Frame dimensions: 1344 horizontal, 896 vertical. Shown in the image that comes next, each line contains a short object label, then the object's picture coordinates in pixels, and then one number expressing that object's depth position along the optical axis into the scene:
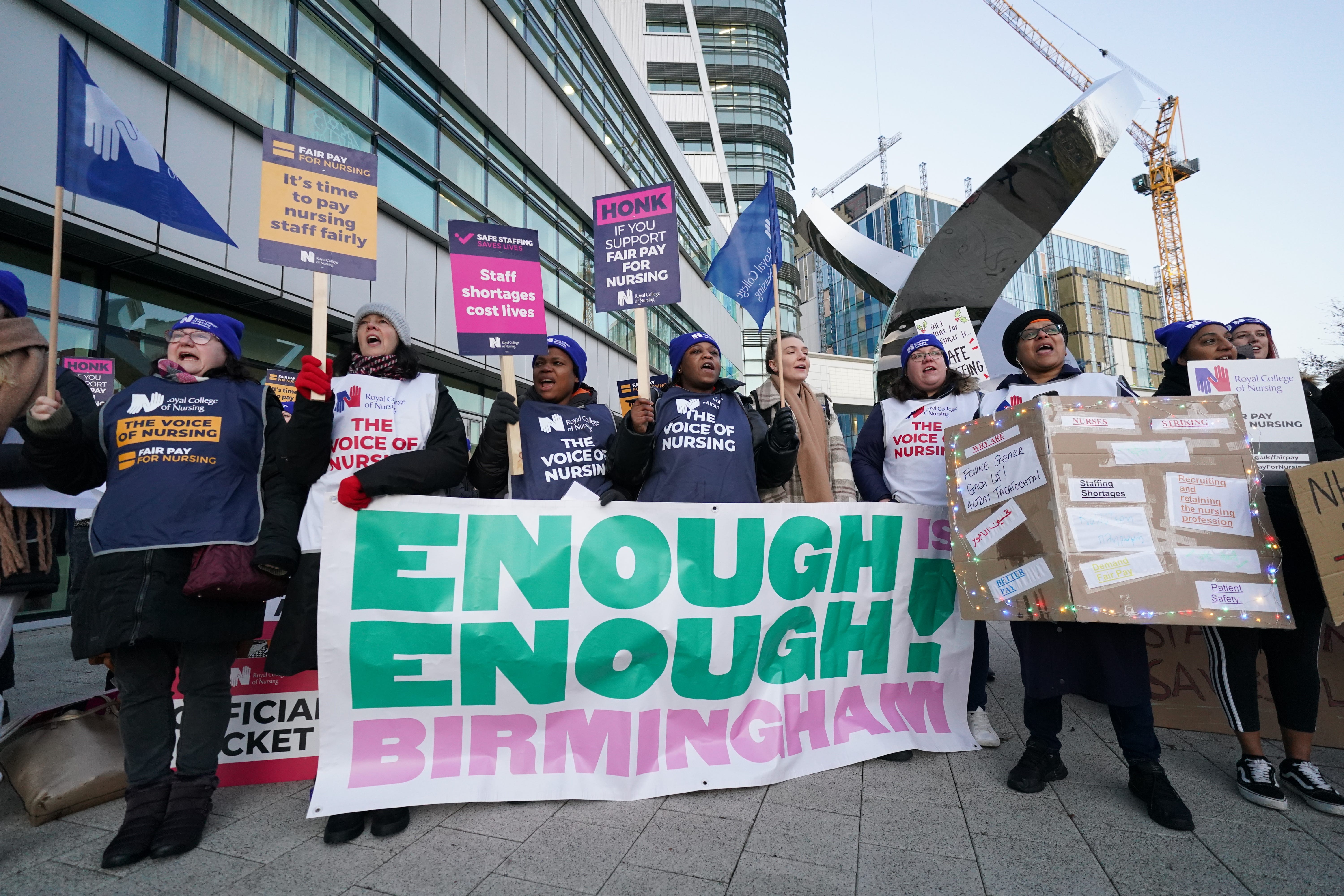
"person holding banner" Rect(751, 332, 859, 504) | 3.84
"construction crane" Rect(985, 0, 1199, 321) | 58.62
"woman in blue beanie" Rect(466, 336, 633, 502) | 3.25
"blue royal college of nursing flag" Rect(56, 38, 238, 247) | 2.83
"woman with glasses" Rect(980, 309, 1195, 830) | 2.51
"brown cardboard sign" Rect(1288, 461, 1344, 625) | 2.30
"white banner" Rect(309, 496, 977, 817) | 2.49
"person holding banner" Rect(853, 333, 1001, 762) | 3.50
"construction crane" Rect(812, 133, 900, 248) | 111.38
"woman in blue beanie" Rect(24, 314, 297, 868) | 2.31
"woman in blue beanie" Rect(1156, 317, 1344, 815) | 2.60
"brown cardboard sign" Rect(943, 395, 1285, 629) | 2.41
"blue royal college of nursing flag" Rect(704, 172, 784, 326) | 4.37
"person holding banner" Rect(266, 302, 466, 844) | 2.49
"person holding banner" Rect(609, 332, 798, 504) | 3.14
